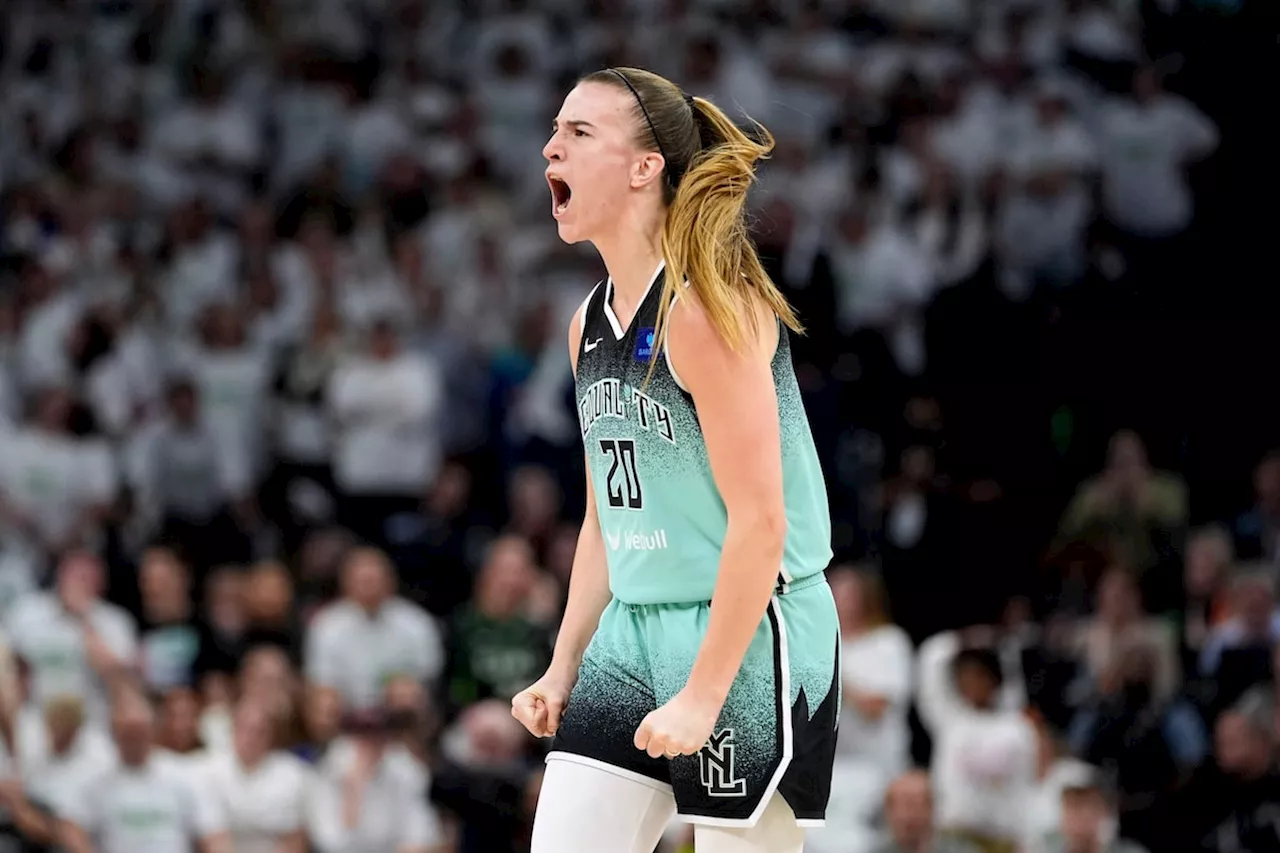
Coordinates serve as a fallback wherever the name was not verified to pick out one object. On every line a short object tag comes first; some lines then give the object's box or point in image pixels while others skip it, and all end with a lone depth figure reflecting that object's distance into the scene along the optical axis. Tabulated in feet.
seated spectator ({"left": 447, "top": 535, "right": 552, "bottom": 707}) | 65.82
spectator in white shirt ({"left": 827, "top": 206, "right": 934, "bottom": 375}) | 82.12
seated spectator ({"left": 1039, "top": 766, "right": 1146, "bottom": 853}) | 57.00
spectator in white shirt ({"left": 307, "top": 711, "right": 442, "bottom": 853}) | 61.77
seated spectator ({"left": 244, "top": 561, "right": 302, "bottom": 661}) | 68.44
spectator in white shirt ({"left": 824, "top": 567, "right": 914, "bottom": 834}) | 62.85
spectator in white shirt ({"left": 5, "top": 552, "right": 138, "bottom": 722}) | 67.41
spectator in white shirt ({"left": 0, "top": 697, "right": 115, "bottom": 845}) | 61.98
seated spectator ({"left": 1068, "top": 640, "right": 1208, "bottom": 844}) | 59.06
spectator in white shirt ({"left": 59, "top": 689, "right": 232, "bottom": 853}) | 61.77
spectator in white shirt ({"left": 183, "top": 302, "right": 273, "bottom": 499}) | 80.94
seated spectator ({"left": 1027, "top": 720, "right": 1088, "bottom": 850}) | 59.16
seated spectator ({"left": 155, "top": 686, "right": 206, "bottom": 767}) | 63.77
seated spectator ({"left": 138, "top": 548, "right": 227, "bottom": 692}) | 68.49
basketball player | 23.89
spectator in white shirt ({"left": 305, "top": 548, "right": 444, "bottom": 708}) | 67.67
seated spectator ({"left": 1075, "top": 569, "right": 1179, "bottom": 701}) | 63.87
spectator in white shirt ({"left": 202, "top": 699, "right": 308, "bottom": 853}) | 61.82
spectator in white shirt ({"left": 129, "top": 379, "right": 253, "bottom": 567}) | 79.51
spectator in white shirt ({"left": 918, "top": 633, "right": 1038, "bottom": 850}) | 59.77
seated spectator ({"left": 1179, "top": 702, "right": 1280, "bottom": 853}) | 57.21
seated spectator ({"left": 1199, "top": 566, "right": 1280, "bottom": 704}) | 61.72
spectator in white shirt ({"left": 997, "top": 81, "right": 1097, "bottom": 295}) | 85.05
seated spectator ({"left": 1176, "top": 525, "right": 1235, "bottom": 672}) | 66.59
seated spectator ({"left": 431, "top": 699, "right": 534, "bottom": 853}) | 60.34
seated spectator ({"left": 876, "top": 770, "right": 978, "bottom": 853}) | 58.39
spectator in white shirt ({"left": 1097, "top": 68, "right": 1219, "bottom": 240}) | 86.17
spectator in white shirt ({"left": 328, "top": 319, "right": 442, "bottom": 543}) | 79.51
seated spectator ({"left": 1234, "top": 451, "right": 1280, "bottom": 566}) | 70.44
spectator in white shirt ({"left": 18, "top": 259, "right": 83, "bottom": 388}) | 83.35
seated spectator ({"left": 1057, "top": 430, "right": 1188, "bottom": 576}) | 71.87
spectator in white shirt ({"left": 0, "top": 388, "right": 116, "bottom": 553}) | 76.28
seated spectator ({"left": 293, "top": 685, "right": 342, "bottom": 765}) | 64.85
